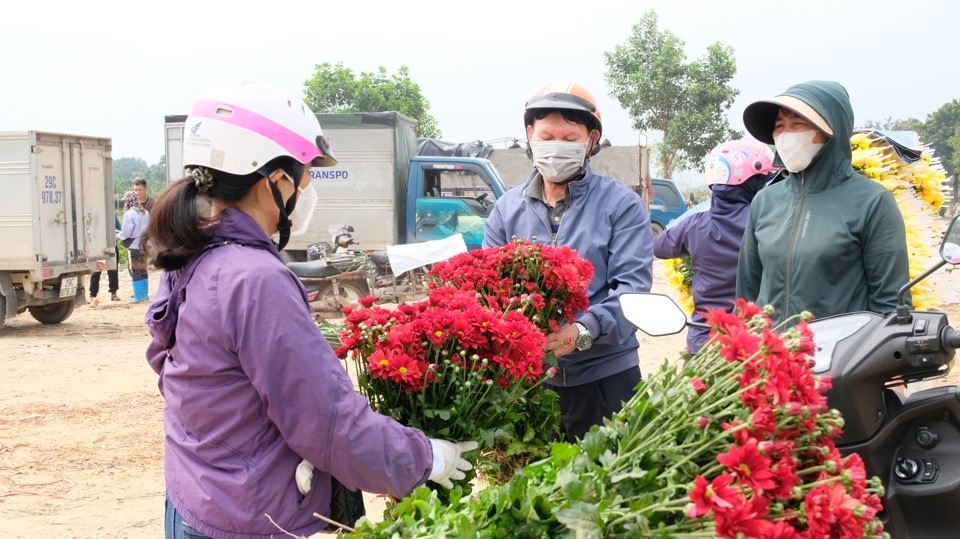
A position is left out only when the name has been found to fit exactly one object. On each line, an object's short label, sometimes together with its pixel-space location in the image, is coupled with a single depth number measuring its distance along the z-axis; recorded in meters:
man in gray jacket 3.32
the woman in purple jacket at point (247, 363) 1.98
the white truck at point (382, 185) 15.85
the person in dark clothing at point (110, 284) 16.30
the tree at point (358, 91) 33.75
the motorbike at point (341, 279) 12.94
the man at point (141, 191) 14.82
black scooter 2.05
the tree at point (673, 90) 30.81
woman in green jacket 2.95
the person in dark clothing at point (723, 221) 4.88
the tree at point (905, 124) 52.66
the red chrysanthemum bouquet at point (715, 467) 1.42
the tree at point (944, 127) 49.47
